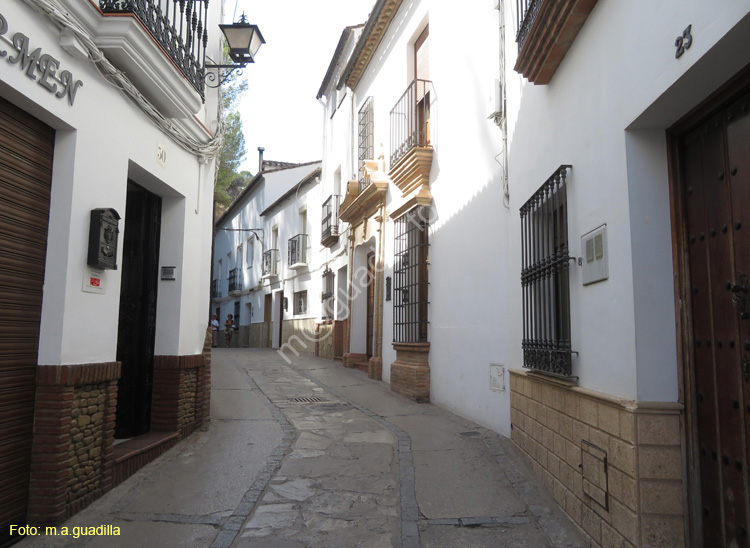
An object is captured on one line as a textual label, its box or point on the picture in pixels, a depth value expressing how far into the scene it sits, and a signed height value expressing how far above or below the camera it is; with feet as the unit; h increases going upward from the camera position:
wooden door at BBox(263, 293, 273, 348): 67.95 +1.94
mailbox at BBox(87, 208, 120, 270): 14.43 +2.29
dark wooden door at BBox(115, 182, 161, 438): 19.51 +0.72
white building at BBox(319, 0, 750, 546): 8.86 +1.69
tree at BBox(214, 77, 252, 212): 53.52 +20.23
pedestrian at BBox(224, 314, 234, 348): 77.71 +0.45
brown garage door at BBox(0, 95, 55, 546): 12.48 +1.00
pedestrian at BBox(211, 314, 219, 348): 79.12 -0.44
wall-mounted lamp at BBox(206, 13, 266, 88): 21.42 +10.58
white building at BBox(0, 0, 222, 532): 12.62 +2.40
